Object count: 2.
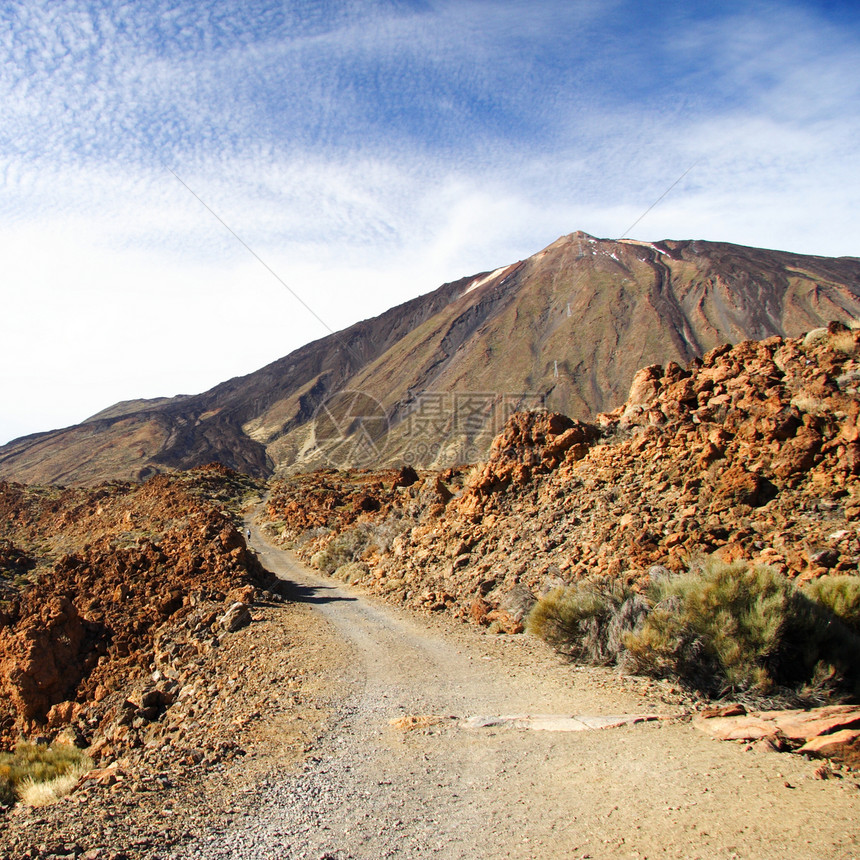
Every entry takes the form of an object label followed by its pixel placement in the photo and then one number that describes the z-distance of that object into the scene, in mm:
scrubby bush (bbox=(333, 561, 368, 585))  14836
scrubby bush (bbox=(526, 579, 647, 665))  7086
